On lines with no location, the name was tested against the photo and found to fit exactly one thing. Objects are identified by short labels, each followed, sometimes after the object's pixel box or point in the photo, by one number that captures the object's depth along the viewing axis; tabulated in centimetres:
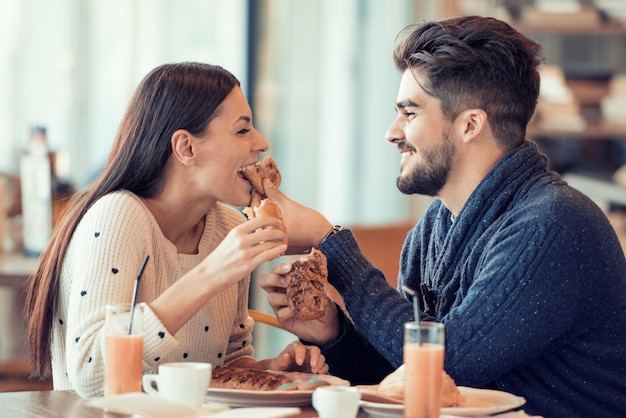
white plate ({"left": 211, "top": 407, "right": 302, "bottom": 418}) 283
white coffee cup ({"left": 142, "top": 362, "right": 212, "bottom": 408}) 286
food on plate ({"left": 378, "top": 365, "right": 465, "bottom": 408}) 299
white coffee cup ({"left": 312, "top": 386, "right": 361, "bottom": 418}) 280
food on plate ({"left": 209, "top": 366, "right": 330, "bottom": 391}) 307
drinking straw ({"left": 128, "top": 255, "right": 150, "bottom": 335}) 294
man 324
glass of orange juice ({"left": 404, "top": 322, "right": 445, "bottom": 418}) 285
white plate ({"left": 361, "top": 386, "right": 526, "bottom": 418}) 296
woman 323
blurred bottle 489
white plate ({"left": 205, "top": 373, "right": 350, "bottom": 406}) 303
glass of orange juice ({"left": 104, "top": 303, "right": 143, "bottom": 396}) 294
